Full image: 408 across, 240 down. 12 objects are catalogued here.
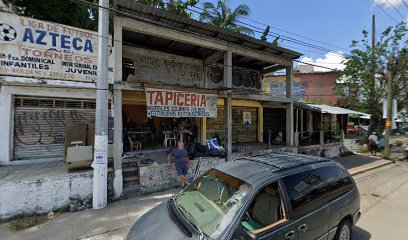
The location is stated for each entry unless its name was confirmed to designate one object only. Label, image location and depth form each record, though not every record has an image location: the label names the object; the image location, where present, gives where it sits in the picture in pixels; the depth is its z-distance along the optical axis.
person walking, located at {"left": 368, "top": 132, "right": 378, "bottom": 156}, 13.52
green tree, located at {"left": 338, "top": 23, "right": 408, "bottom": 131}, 13.37
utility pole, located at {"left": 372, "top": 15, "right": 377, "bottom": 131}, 14.20
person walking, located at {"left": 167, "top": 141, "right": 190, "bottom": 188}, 6.16
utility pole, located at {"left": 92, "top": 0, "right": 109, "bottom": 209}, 5.24
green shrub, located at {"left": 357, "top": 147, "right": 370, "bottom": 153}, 14.47
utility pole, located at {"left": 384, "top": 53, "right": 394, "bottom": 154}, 12.62
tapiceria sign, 6.65
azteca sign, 5.54
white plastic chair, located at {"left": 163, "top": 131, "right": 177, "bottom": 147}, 10.11
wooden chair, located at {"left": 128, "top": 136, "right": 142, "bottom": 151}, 8.90
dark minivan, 2.43
